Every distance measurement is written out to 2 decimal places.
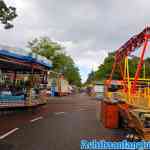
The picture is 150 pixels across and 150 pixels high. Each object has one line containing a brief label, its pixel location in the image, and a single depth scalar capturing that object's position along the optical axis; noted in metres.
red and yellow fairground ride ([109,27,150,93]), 5.14
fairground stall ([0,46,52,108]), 9.83
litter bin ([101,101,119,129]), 6.45
